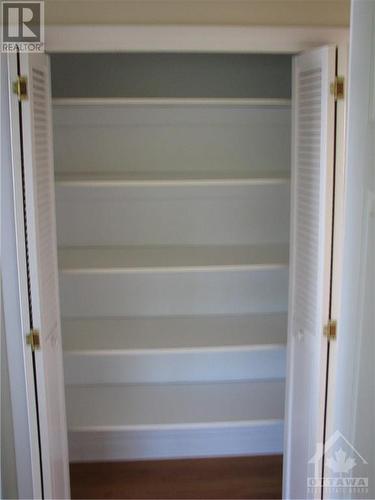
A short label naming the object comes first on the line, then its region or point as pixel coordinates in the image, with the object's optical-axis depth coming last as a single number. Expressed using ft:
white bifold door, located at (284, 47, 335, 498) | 6.65
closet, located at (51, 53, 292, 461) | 9.10
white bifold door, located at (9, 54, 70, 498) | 6.31
